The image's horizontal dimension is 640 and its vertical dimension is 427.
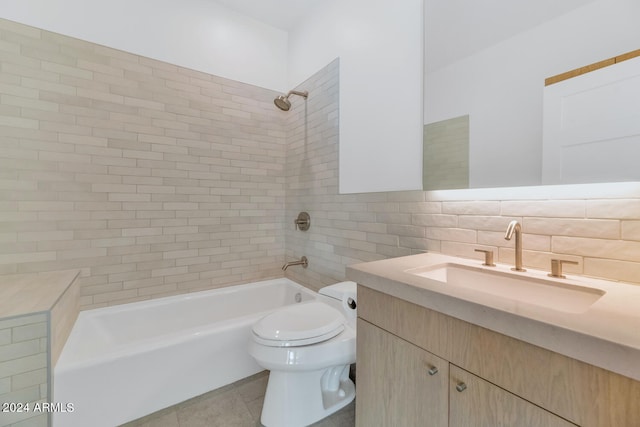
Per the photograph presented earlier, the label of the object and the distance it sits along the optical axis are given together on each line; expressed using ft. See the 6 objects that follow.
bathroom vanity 1.65
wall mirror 2.96
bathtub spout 7.54
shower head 7.43
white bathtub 4.21
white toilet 4.17
